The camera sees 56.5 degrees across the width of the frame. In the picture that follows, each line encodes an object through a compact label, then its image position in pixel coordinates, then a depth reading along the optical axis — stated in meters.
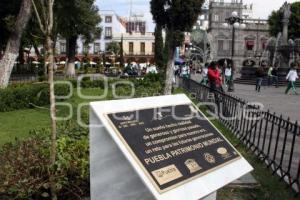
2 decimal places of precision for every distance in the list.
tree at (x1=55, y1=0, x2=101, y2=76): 17.99
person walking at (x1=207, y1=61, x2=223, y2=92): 9.31
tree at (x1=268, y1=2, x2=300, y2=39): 41.33
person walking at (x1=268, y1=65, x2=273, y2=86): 19.03
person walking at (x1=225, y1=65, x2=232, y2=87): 16.78
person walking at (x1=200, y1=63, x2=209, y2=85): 16.53
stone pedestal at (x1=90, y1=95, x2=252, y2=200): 2.39
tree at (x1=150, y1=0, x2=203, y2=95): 10.08
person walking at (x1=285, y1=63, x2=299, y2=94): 14.40
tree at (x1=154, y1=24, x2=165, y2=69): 18.72
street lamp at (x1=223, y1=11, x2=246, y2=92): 17.10
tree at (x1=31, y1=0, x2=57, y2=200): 2.94
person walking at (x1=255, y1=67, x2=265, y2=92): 15.94
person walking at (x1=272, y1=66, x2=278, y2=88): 19.33
